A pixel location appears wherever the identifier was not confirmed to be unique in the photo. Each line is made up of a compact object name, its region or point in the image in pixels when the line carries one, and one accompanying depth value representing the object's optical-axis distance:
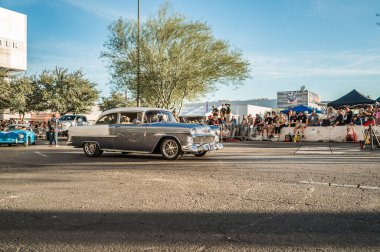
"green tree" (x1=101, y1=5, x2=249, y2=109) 29.28
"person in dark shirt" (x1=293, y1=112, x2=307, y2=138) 19.73
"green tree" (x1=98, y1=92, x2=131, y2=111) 60.72
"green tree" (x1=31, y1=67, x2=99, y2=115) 44.22
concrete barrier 18.42
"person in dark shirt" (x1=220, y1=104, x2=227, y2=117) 23.71
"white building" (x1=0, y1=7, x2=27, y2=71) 85.06
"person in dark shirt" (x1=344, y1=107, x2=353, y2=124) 18.35
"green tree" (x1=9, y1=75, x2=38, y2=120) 42.59
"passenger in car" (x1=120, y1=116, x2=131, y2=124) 10.74
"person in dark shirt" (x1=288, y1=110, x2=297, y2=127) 20.42
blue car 18.08
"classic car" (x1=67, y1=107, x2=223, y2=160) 9.97
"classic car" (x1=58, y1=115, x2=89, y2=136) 26.77
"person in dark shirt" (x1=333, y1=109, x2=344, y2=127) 18.83
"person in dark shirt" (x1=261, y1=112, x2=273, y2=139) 21.19
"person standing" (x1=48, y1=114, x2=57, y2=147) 17.80
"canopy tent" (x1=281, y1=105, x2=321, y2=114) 26.42
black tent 23.52
